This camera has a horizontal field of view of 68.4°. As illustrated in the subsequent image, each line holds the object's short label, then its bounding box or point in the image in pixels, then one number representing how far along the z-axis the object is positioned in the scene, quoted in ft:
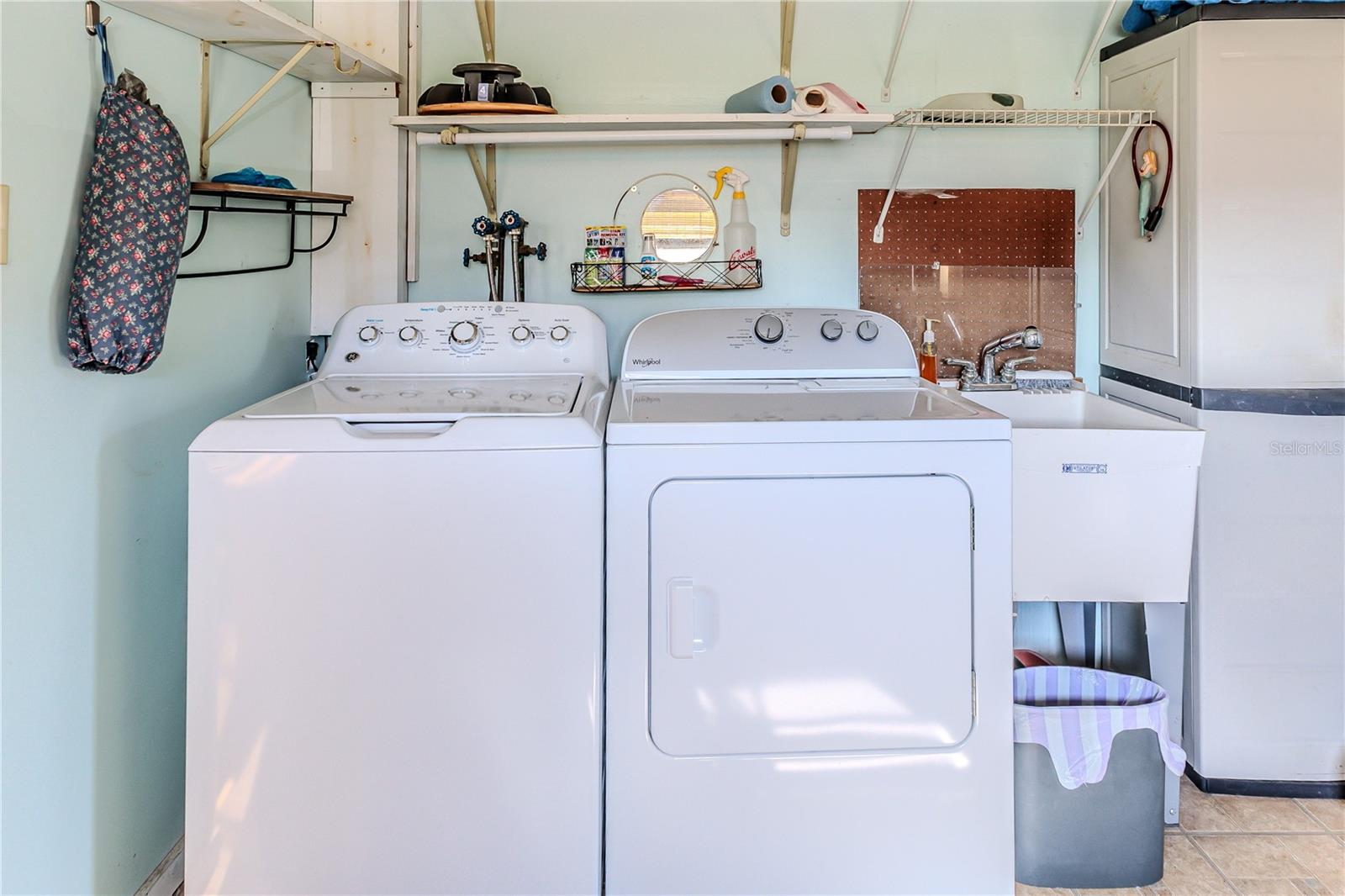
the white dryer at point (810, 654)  5.69
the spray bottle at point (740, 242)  8.68
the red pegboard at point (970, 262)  8.96
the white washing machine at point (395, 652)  5.55
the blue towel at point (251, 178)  6.70
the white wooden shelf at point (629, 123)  7.72
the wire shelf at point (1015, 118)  7.70
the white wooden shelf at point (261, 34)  6.13
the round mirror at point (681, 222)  8.91
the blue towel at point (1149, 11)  7.78
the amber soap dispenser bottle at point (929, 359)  8.74
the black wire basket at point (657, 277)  8.67
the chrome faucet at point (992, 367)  8.69
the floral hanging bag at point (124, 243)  5.33
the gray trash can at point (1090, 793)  6.47
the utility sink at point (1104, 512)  6.90
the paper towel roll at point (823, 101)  7.76
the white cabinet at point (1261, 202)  7.41
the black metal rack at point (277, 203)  6.57
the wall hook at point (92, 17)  5.52
